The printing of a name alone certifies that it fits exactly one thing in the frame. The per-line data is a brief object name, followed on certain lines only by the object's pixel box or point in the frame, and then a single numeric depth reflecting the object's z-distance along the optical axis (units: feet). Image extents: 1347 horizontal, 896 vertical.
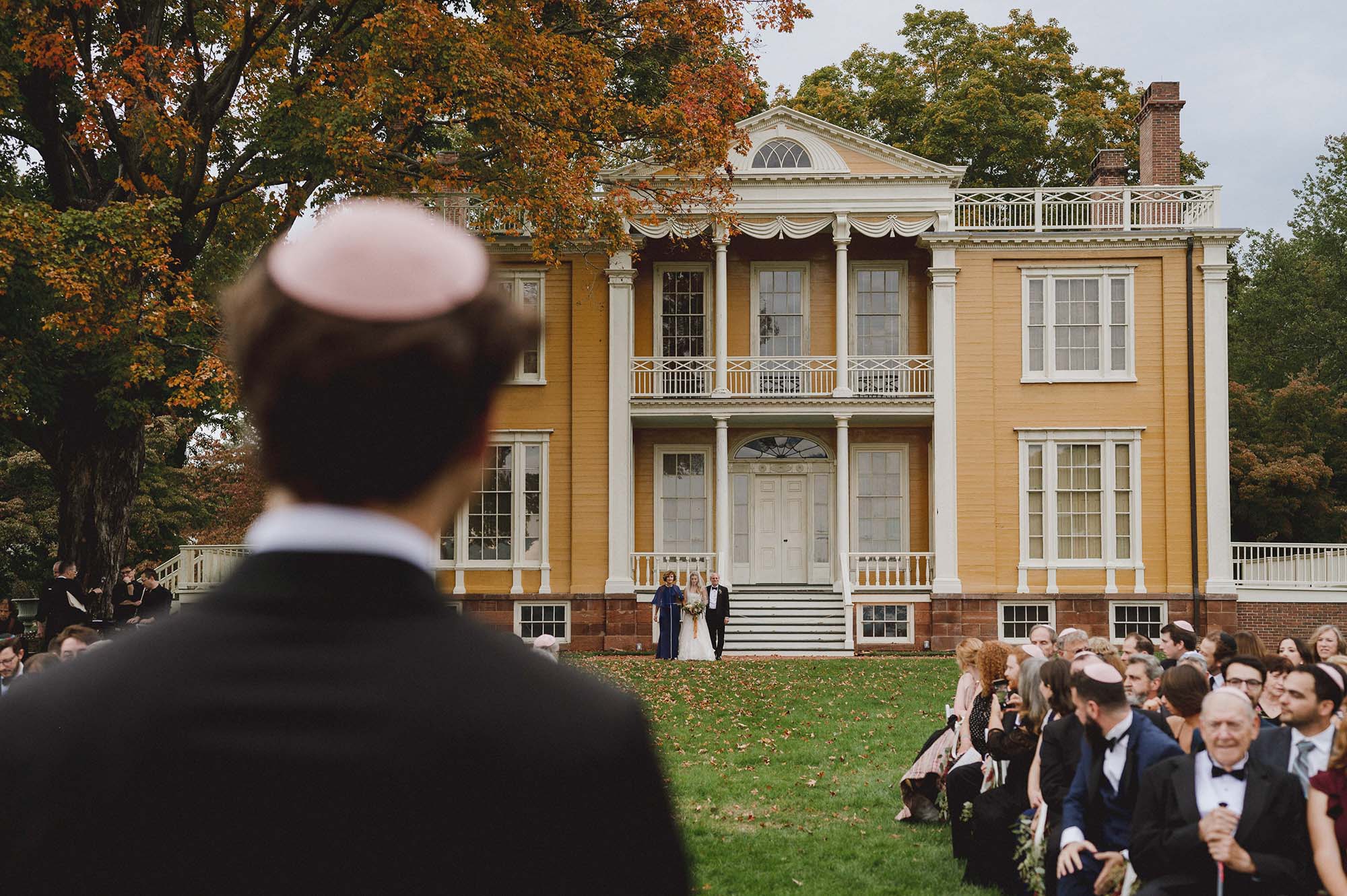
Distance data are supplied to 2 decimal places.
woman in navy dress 76.79
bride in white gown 76.79
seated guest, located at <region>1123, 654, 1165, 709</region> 29.21
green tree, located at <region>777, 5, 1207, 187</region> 125.59
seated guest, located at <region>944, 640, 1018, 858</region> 30.35
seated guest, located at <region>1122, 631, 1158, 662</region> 35.12
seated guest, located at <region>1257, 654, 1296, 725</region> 25.77
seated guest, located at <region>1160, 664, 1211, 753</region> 23.38
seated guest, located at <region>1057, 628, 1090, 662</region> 34.47
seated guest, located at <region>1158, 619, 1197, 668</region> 36.55
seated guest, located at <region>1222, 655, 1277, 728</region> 25.44
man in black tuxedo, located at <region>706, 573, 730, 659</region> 76.64
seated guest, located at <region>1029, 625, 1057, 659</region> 36.99
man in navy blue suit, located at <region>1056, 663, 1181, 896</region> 21.85
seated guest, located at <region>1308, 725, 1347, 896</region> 18.47
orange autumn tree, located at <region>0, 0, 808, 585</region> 52.54
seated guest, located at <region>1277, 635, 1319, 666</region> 31.35
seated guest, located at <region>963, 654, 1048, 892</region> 27.45
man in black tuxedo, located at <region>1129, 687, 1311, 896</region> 18.84
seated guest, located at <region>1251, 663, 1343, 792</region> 21.06
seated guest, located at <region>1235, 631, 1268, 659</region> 34.09
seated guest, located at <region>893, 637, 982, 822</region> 33.19
